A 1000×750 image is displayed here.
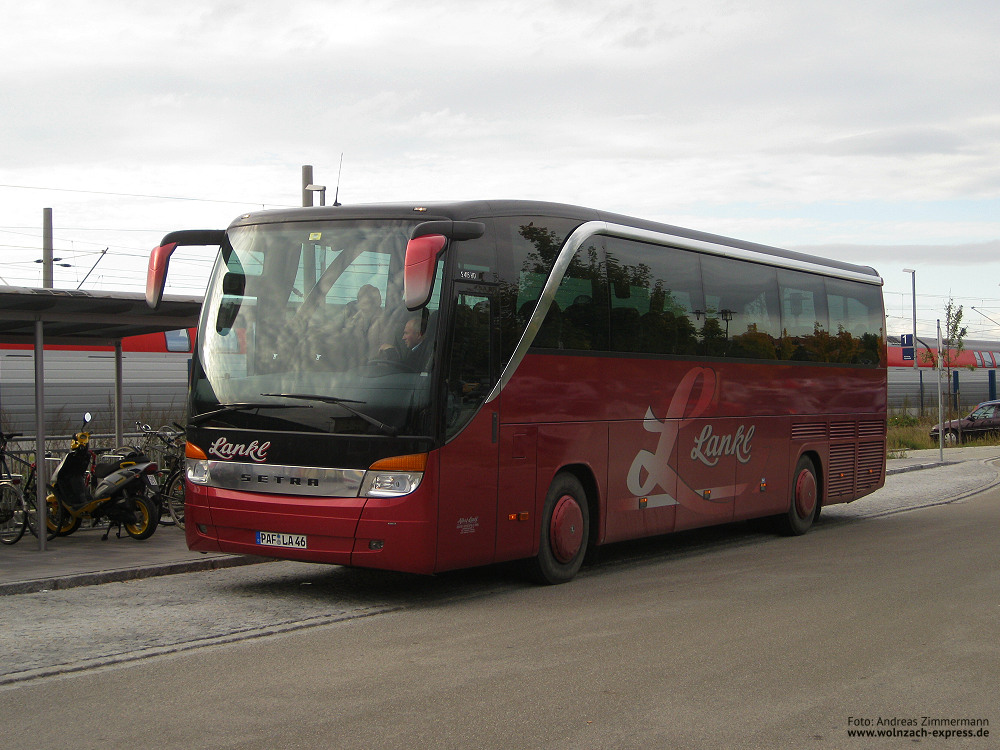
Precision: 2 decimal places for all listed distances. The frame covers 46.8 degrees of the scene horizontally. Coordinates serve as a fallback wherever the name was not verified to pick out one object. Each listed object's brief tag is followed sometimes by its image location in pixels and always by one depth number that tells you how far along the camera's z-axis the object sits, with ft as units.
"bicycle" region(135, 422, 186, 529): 46.65
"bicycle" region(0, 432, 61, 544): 40.98
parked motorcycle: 43.16
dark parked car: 135.53
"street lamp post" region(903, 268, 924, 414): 168.45
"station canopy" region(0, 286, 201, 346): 38.14
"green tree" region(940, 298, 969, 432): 151.02
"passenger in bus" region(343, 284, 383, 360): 30.96
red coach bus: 30.55
